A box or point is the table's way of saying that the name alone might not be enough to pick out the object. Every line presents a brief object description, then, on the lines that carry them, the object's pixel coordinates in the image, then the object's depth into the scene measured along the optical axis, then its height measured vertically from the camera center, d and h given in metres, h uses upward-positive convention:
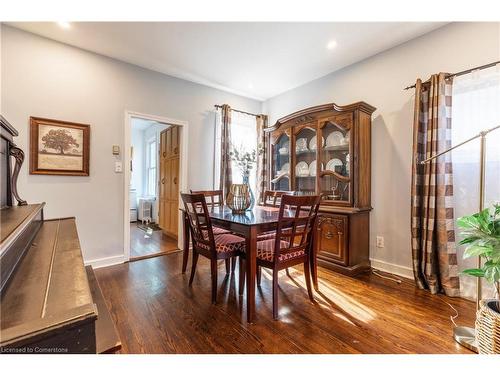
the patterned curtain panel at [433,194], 2.13 -0.06
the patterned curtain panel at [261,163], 3.84 +0.38
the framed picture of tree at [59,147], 2.47 +0.40
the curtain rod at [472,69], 1.94 +1.00
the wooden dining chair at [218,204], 2.53 -0.24
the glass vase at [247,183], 2.30 +0.03
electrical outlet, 2.75 -0.63
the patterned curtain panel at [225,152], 3.67 +0.52
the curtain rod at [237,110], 3.69 +1.24
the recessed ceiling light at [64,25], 2.28 +1.54
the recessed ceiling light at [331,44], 2.56 +1.55
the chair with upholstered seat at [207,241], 1.96 -0.50
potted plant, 1.27 -0.40
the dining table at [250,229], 1.73 -0.33
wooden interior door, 4.04 +0.06
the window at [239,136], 3.80 +0.83
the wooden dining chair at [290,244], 1.77 -0.50
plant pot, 1.27 -0.77
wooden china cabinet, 2.61 +0.15
